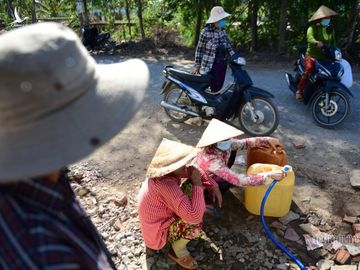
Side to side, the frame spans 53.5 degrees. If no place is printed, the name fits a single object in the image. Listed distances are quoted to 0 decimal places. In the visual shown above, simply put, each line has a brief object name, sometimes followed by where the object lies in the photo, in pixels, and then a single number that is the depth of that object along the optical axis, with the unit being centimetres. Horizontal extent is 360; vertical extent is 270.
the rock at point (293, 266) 271
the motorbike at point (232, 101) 445
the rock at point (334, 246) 285
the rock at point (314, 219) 312
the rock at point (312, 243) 286
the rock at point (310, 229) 300
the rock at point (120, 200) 339
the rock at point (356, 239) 292
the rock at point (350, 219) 310
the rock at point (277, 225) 305
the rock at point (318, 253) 281
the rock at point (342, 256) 274
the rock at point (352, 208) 321
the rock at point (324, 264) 272
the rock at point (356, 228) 300
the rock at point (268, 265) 273
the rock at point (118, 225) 313
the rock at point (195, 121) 510
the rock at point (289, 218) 312
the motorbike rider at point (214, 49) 493
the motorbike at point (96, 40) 1011
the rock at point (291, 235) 296
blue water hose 275
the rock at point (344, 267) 269
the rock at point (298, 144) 430
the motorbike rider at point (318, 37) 495
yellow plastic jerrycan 296
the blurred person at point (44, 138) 88
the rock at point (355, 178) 353
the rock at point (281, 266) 271
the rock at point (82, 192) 358
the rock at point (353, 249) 279
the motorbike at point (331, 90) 469
